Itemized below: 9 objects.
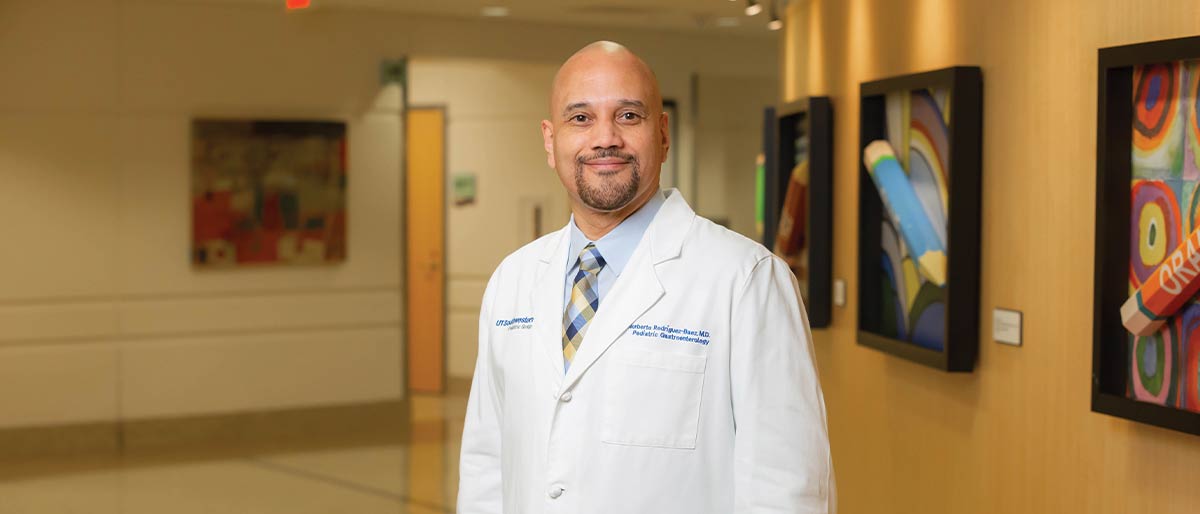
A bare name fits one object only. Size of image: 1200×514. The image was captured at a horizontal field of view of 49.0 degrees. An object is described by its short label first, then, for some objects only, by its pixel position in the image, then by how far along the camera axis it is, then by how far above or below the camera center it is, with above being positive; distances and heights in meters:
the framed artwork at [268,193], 8.94 +0.18
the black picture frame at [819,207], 5.72 +0.07
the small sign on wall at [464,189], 10.97 +0.26
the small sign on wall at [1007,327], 4.02 -0.32
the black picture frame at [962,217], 4.21 +0.02
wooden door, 10.99 -0.23
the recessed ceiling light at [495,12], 9.16 +1.48
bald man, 2.11 -0.22
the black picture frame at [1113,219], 3.34 +0.01
